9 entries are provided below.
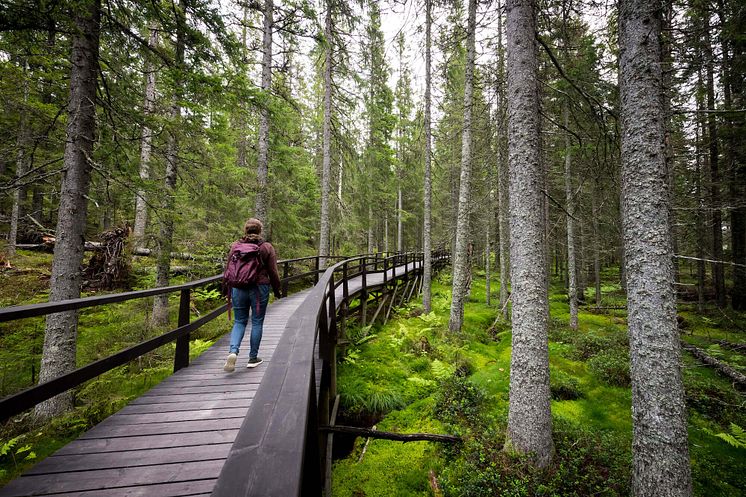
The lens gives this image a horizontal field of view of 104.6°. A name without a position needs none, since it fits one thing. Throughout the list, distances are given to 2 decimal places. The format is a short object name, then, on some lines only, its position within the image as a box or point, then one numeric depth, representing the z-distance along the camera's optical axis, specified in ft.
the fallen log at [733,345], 25.43
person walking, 14.02
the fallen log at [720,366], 21.93
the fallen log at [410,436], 15.69
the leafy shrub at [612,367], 23.71
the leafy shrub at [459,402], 17.93
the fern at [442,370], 21.72
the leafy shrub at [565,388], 21.81
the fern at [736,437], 14.87
